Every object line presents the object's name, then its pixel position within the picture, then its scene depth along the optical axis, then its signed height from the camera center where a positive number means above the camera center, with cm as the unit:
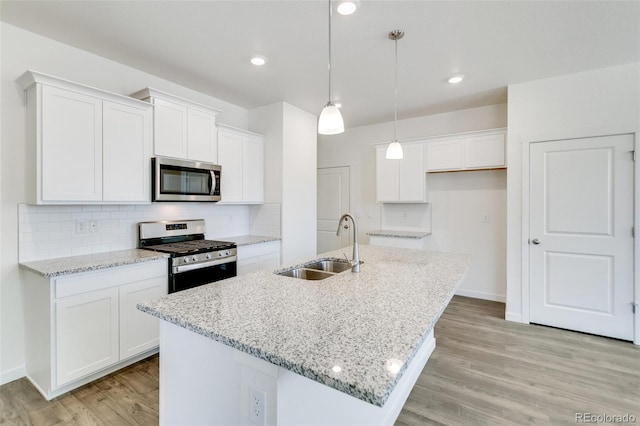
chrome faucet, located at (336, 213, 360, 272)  203 -29
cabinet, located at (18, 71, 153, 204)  219 +54
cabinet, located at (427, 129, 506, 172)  382 +78
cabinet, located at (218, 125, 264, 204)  360 +58
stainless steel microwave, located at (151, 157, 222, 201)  283 +32
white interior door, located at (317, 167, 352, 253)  543 +13
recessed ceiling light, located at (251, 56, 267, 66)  280 +141
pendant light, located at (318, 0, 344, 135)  188 +57
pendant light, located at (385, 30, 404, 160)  268 +53
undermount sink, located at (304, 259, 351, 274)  241 -43
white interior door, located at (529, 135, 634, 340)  297 -25
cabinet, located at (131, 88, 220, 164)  286 +85
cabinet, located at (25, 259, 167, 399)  208 -82
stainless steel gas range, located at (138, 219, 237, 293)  271 -37
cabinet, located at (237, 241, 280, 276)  344 -54
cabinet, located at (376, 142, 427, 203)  439 +51
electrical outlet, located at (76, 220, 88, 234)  260 -13
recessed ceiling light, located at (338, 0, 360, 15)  193 +132
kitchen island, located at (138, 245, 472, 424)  90 -43
